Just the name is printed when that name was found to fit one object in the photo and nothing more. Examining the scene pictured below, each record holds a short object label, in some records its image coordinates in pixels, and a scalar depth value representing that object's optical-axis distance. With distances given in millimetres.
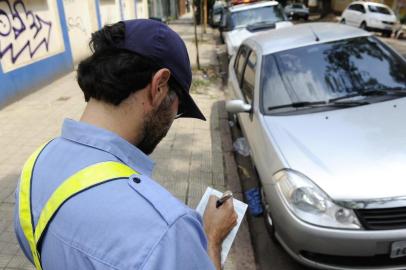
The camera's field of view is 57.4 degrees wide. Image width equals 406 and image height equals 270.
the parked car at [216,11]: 14464
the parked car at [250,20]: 8570
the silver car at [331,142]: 2305
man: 757
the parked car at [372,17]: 18266
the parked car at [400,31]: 18297
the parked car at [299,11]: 28573
